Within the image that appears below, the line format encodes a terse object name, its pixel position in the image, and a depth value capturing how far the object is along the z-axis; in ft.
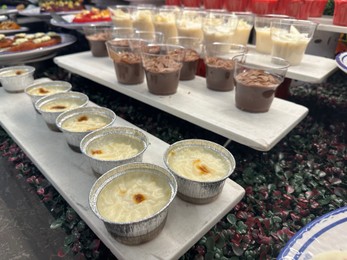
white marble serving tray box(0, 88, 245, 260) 2.36
